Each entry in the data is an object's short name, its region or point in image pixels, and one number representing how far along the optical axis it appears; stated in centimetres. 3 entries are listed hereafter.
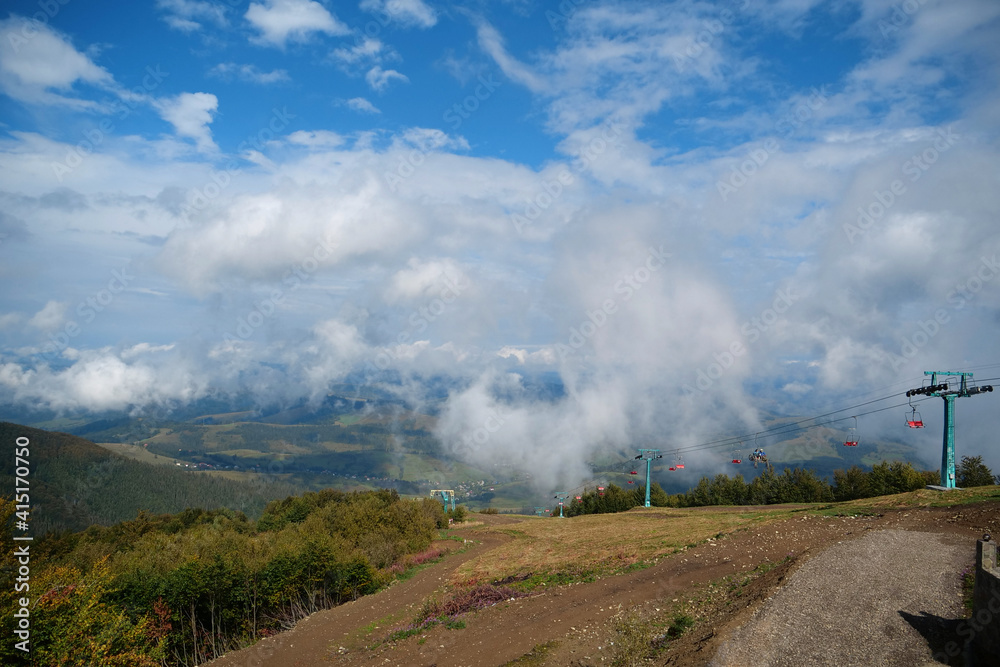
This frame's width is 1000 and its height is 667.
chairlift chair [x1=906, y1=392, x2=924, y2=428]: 4556
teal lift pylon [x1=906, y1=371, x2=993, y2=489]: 4084
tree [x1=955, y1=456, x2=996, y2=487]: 6450
